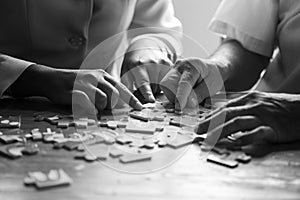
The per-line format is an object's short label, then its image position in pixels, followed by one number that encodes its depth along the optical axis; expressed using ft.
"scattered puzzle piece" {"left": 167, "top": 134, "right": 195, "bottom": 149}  2.73
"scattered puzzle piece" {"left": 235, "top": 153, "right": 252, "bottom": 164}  2.51
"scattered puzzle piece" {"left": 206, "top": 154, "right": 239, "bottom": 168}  2.45
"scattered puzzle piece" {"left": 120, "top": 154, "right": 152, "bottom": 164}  2.46
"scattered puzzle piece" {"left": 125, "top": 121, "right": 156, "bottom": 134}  2.94
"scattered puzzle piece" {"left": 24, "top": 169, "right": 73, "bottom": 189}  2.10
